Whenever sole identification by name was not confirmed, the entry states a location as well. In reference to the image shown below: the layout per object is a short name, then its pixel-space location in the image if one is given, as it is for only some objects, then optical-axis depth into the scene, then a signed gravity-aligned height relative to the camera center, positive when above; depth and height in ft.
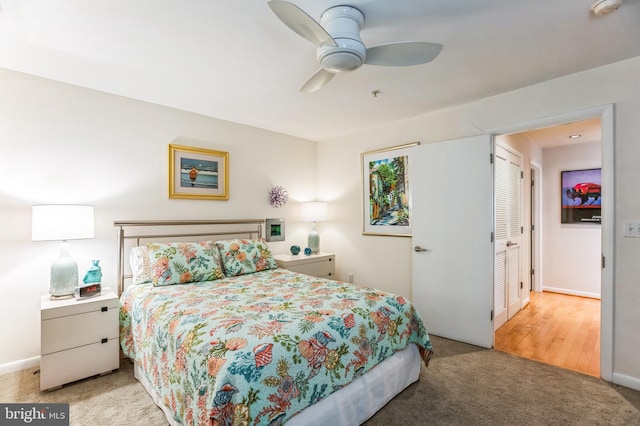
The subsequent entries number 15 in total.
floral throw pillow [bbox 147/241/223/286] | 8.68 -1.55
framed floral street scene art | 12.22 +0.88
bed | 4.69 -2.40
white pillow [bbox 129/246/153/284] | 9.04 -1.63
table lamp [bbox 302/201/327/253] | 14.23 -0.13
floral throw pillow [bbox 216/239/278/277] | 10.14 -1.57
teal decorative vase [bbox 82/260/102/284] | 8.41 -1.77
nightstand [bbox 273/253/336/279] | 12.42 -2.19
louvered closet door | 11.12 -0.88
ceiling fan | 5.38 +3.09
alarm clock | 7.89 -2.10
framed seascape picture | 10.89 +1.47
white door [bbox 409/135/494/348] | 9.64 -0.84
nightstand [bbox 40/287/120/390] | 7.24 -3.20
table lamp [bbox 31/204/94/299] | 7.48 -0.50
